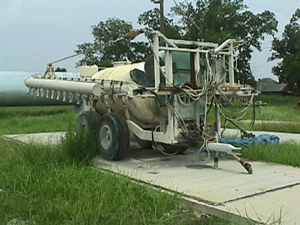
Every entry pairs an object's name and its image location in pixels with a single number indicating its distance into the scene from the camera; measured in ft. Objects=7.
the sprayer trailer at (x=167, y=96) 25.18
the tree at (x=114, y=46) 153.07
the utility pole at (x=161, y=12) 86.01
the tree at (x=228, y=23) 132.36
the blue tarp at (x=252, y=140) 30.19
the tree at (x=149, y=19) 148.46
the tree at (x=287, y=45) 160.97
